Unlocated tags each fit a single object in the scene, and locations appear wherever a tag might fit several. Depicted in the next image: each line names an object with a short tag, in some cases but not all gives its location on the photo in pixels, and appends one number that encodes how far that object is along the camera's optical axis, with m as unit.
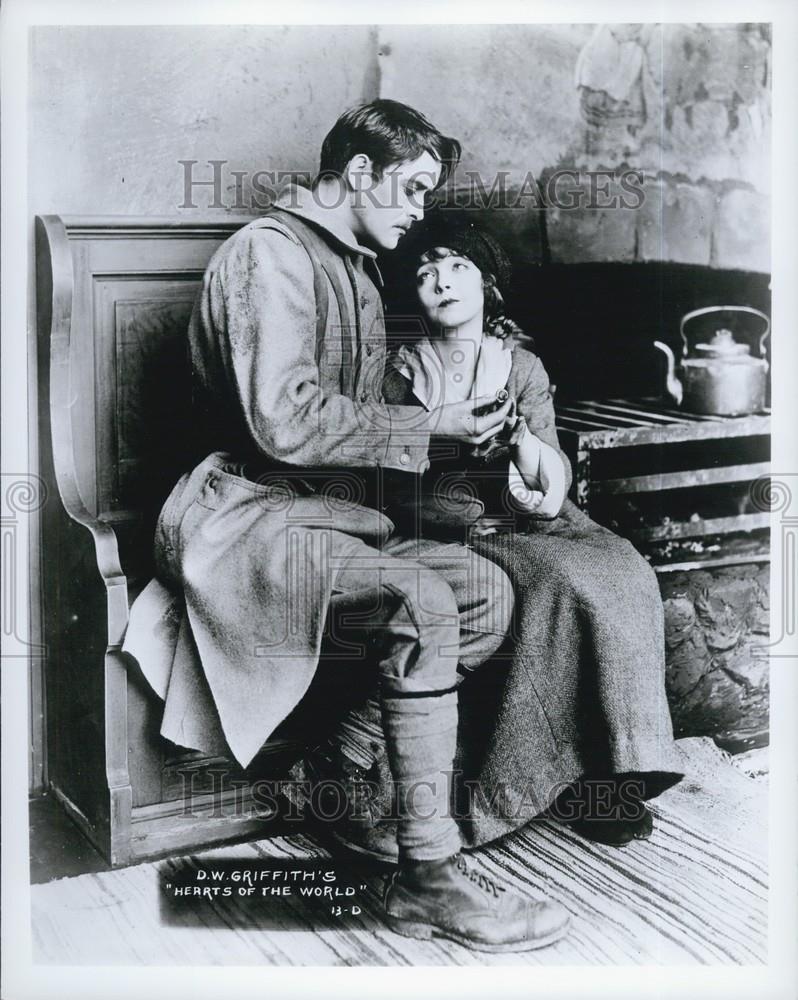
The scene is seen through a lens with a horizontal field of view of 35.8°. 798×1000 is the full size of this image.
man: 2.43
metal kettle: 2.72
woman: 2.55
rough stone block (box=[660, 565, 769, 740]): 2.76
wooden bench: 2.55
